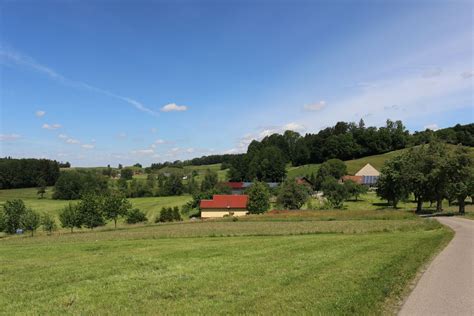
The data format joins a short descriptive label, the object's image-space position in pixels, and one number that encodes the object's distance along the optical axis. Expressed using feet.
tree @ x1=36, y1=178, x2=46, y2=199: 447.71
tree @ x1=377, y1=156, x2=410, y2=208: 217.77
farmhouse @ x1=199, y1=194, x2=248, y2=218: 287.28
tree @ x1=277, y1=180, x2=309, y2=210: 263.49
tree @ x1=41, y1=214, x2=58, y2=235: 189.47
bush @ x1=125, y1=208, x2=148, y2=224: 236.71
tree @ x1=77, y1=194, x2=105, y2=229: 201.57
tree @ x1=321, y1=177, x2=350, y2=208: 266.08
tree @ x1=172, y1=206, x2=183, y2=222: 258.98
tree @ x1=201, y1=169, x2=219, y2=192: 460.55
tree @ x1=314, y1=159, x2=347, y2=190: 436.35
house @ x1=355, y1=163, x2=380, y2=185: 451.53
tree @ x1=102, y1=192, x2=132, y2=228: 207.92
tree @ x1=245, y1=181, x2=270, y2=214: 275.18
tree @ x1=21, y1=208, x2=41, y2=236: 183.52
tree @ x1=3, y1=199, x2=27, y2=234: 199.62
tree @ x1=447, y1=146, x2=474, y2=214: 153.43
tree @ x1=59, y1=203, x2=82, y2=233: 199.17
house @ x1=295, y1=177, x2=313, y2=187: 441.40
